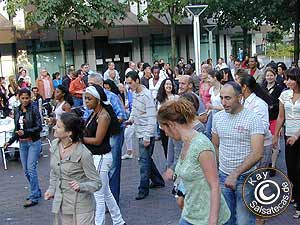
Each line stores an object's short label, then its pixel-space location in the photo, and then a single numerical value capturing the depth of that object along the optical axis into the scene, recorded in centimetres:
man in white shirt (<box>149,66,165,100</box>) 1214
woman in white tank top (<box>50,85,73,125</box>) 755
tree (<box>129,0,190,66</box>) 2482
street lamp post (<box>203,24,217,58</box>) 2151
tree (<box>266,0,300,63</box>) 2231
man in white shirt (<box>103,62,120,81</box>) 1477
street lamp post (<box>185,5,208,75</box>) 1316
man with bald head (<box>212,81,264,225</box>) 468
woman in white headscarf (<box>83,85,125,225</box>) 571
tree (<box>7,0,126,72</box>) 2142
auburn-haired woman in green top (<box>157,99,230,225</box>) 359
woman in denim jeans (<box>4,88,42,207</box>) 755
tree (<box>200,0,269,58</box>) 2473
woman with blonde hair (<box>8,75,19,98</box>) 1563
